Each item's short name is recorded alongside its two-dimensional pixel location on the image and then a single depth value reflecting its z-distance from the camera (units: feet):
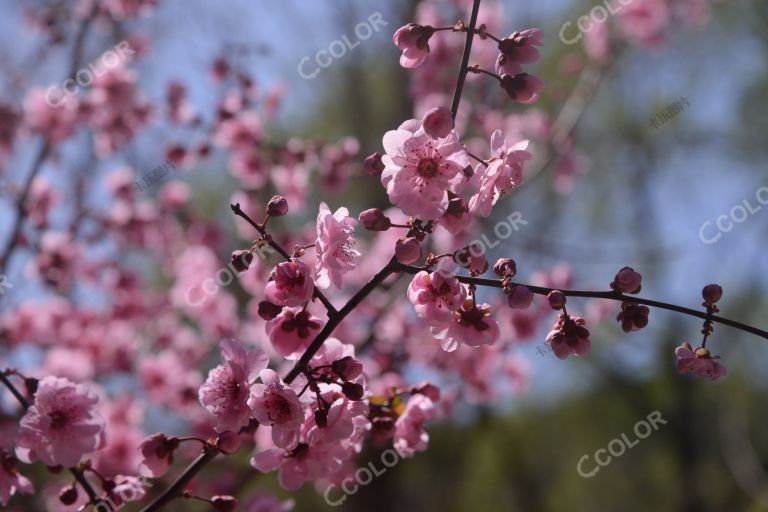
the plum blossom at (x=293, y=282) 2.55
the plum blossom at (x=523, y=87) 2.62
